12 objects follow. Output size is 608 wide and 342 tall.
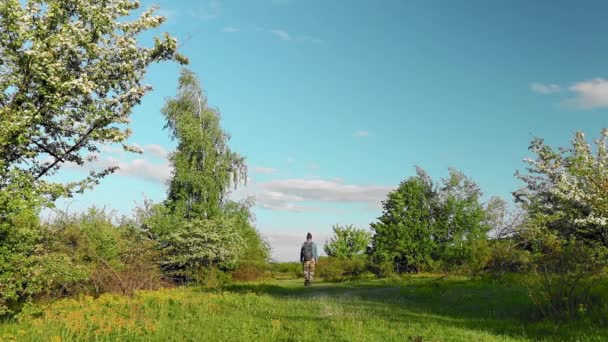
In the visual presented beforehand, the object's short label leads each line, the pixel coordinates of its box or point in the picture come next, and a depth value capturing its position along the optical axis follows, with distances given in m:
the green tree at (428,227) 35.41
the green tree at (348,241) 47.41
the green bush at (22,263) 15.23
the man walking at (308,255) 29.78
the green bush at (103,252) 24.56
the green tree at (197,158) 40.50
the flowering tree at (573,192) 21.96
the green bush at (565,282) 16.14
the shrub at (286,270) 48.34
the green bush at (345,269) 35.91
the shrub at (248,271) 40.22
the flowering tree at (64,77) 14.85
